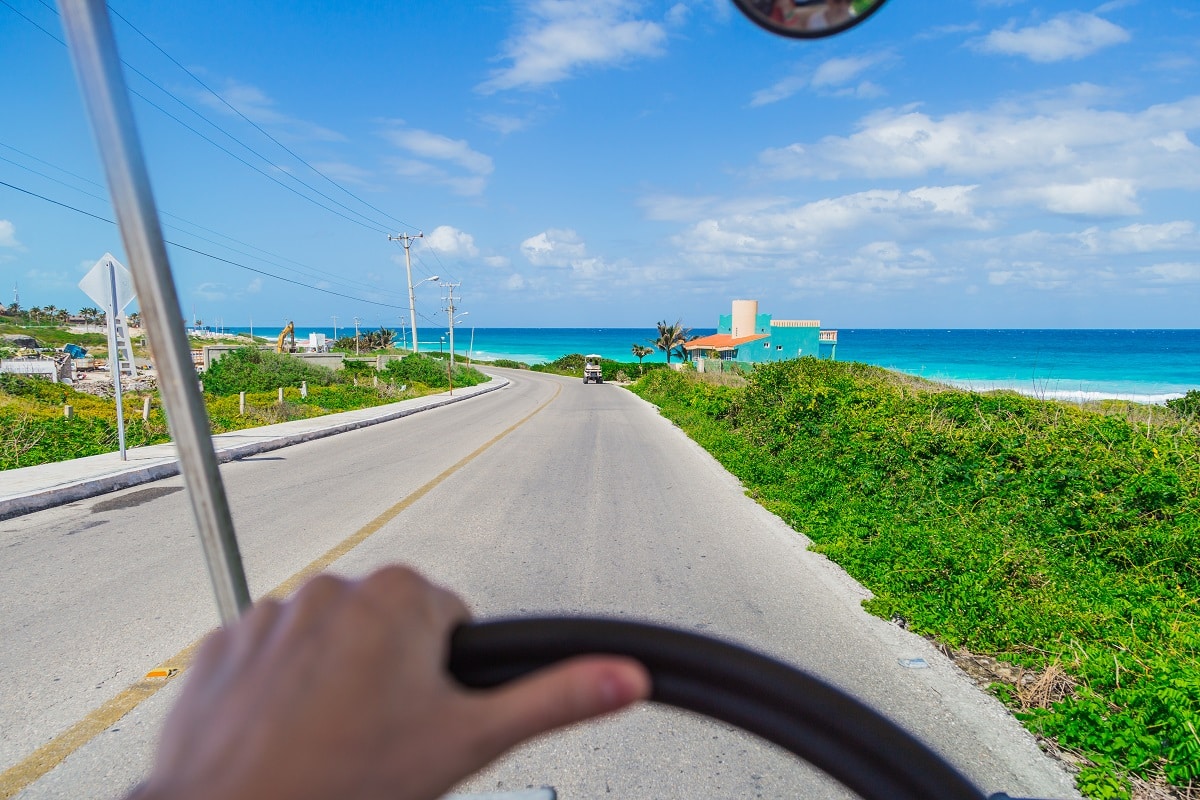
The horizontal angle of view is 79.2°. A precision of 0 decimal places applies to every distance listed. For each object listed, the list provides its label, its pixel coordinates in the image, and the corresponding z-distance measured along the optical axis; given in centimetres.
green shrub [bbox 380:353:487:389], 4619
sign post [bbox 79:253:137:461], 1081
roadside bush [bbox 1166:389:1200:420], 1542
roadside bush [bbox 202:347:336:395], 3116
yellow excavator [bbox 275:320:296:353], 4072
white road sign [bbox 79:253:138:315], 1080
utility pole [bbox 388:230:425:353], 5138
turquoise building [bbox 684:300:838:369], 5281
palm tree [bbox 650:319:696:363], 6406
